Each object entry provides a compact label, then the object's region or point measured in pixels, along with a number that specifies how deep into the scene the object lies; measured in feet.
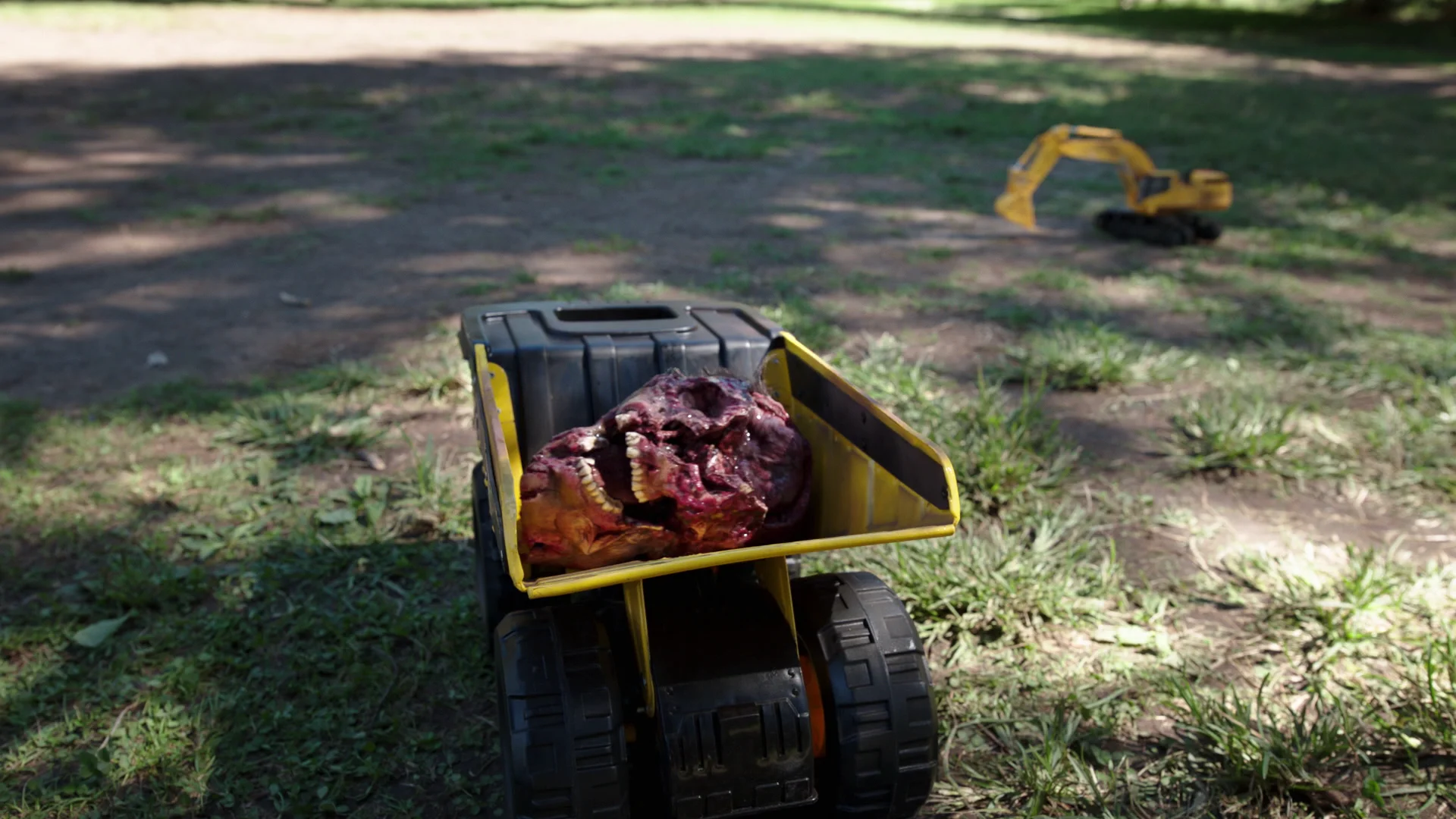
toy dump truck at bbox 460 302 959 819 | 2.70
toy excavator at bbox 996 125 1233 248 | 7.98
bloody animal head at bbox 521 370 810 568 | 2.77
